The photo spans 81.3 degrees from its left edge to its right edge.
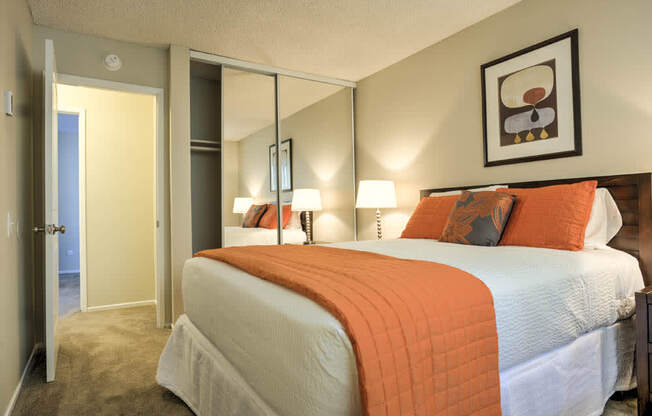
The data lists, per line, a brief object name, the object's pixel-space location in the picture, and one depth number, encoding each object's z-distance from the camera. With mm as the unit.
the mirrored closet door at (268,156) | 3631
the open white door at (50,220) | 2188
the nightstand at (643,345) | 1599
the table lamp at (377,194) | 3574
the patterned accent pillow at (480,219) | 2184
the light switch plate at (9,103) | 1889
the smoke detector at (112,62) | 3133
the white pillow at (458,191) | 2655
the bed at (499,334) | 983
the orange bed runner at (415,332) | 940
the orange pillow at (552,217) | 1971
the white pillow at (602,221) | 2072
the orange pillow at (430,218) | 2686
